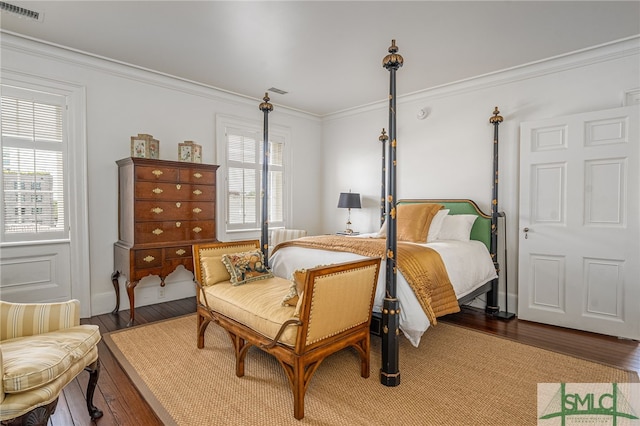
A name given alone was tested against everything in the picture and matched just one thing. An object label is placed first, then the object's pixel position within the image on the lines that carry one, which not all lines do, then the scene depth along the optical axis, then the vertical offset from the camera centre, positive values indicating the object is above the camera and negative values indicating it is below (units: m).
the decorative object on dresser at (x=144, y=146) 3.68 +0.65
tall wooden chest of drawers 3.52 -0.11
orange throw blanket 2.49 -0.50
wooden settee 1.92 -0.70
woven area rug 1.97 -1.21
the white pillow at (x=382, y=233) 3.84 -0.32
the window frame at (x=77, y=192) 3.56 +0.14
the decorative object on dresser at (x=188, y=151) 4.08 +0.66
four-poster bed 2.27 -0.51
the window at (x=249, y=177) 4.85 +0.44
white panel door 3.10 -0.15
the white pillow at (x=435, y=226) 3.82 -0.23
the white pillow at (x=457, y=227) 3.84 -0.24
